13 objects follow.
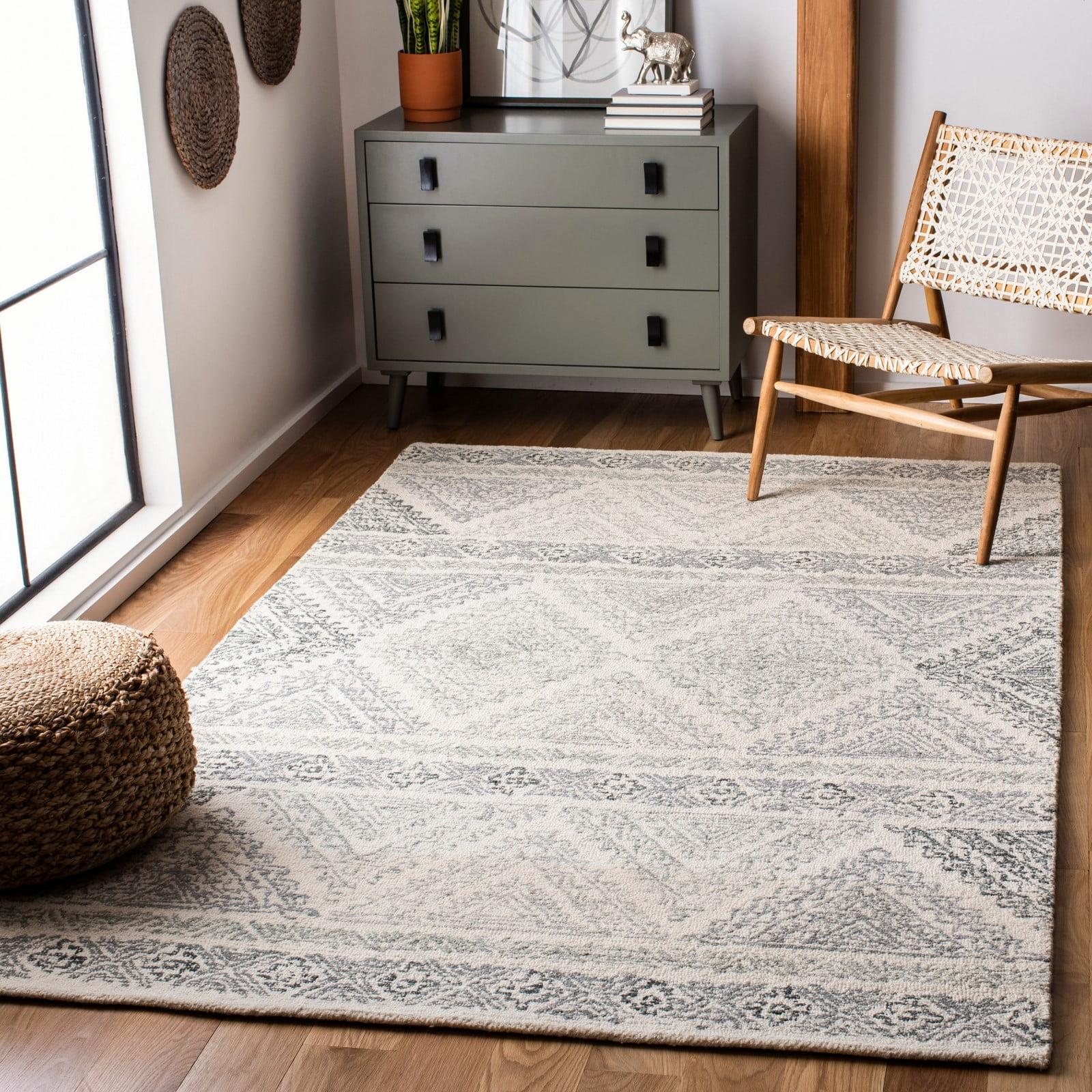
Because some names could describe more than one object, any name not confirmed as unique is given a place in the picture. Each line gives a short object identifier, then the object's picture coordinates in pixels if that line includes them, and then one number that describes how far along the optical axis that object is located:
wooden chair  2.93
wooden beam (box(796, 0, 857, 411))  3.48
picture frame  3.66
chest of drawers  3.39
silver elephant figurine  3.43
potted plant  3.57
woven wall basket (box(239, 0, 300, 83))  3.32
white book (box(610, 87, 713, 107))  3.37
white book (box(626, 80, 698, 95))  3.38
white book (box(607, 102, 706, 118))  3.37
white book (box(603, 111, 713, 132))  3.38
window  2.58
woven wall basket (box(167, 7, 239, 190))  2.94
